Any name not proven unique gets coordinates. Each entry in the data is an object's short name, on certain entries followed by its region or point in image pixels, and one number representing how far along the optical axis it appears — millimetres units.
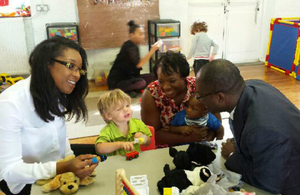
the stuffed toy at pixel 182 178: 1190
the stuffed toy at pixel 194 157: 1320
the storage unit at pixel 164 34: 4812
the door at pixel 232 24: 5461
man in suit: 1069
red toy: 1433
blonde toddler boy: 1638
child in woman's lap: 1753
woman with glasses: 1298
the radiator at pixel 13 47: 4676
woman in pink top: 1807
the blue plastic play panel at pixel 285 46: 5055
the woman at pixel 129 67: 3692
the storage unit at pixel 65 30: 4590
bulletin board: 4701
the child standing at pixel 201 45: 4188
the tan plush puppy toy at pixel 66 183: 1197
